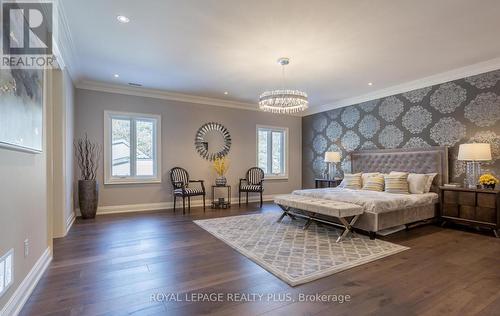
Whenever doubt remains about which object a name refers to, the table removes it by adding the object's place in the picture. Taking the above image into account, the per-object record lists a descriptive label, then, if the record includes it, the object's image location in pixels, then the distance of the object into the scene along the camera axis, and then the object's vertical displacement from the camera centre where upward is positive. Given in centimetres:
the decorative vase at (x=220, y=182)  646 -61
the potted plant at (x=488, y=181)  402 -40
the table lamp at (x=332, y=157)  664 -1
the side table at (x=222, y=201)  629 -108
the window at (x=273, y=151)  762 +18
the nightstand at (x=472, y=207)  386 -82
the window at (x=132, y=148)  566 +24
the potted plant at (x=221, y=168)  650 -27
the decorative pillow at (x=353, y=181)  558 -54
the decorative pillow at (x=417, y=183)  470 -50
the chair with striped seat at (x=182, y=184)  563 -61
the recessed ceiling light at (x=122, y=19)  292 +159
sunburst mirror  660 +44
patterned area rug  267 -116
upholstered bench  361 -77
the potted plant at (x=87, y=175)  494 -33
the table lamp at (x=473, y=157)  398 -3
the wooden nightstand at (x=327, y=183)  655 -68
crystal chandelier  418 +94
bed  376 -66
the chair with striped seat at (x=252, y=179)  682 -60
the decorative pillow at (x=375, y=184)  512 -55
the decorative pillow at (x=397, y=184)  475 -52
